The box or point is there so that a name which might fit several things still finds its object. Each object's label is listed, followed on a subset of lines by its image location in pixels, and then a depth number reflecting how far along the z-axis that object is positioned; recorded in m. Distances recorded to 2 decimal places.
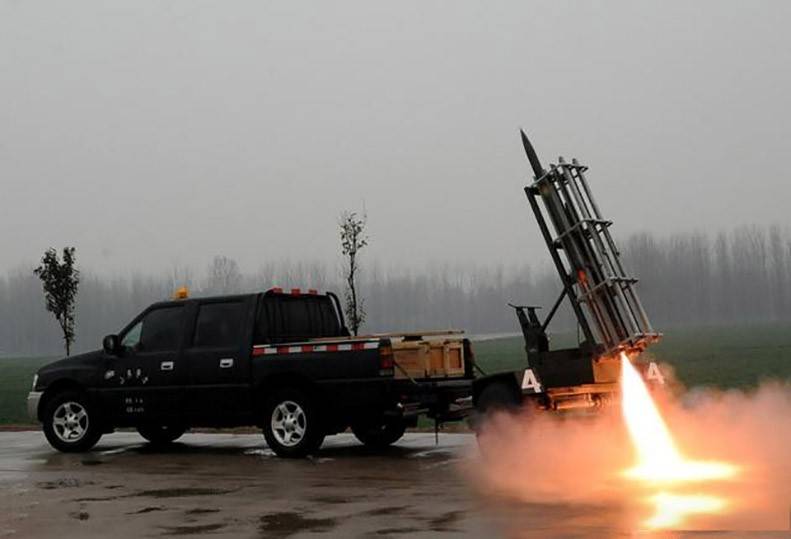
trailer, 11.94
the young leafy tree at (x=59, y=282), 26.64
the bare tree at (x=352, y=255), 26.52
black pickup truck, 12.80
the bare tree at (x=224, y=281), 76.39
